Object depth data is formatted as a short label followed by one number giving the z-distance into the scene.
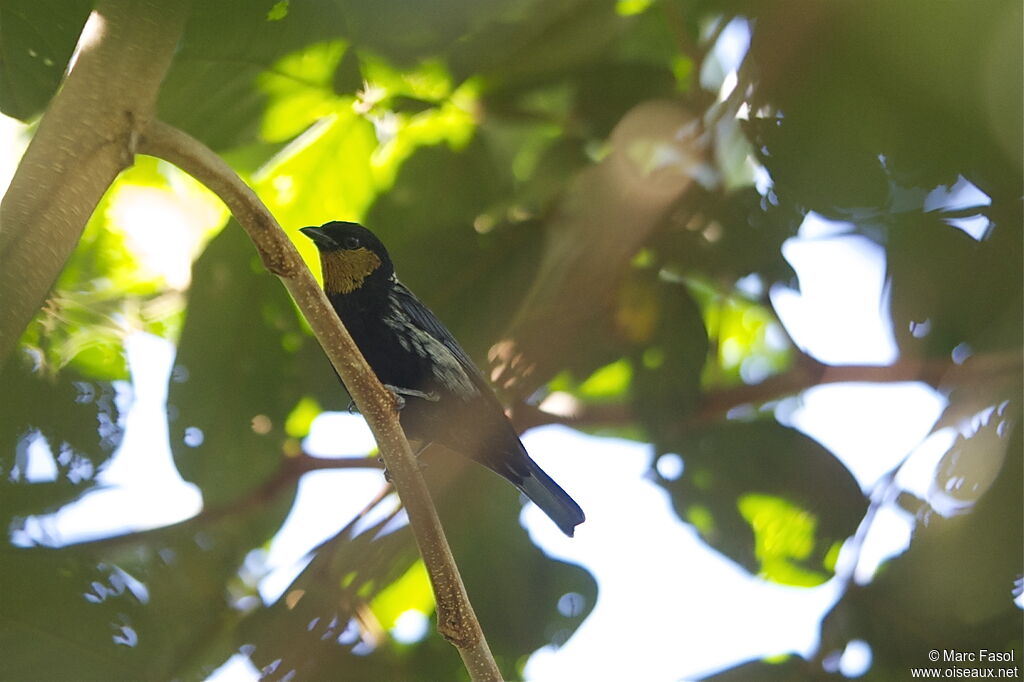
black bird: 4.74
